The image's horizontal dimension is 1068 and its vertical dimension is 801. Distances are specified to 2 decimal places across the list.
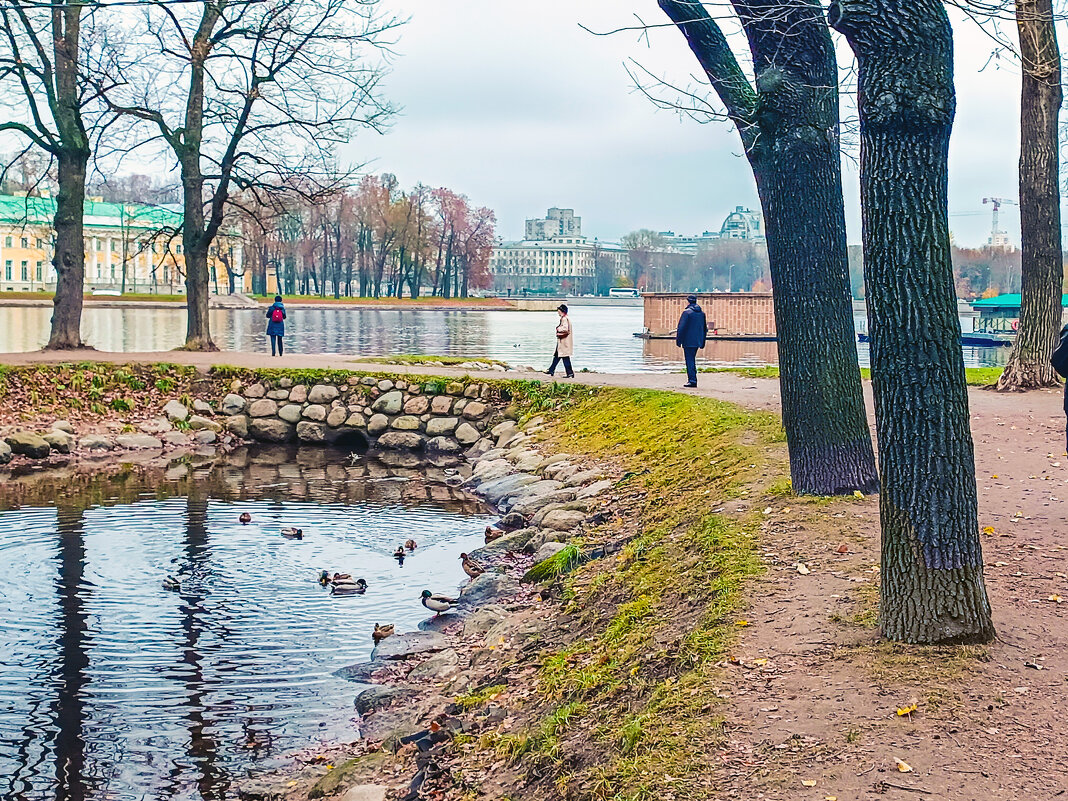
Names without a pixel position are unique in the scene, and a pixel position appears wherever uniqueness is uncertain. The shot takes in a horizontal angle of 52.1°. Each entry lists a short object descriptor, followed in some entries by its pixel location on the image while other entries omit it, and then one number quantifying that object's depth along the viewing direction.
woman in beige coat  20.69
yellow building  104.54
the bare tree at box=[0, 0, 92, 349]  22.97
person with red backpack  25.89
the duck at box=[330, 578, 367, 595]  10.27
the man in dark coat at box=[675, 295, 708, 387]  19.45
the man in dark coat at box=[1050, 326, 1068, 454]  7.59
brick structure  49.16
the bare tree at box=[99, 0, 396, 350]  24.16
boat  45.44
